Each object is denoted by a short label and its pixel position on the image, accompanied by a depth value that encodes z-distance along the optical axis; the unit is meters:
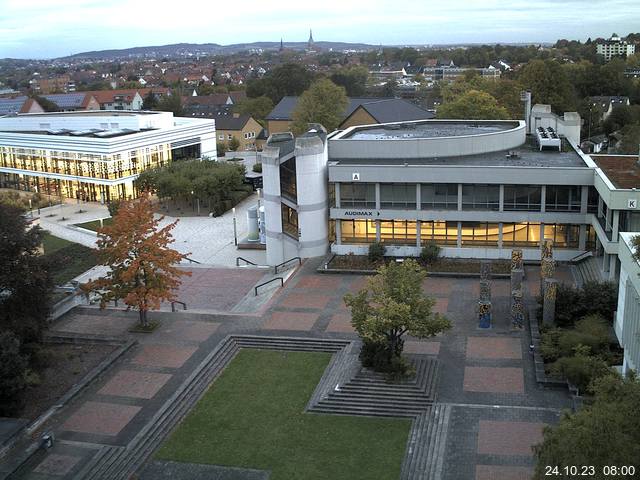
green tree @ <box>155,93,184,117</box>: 121.31
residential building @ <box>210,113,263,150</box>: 96.75
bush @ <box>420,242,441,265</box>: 40.00
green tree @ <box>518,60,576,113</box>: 79.06
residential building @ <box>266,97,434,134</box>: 82.44
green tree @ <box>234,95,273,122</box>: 109.88
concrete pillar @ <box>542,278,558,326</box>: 30.02
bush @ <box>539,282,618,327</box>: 30.61
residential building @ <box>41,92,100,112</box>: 138.68
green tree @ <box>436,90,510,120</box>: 65.25
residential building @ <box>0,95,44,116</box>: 124.25
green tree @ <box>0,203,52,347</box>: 27.19
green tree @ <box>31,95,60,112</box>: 130.25
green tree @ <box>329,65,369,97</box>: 144.75
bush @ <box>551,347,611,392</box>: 24.30
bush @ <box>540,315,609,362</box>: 26.75
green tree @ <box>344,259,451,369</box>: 25.91
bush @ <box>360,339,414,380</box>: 26.69
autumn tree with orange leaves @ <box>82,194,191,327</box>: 31.64
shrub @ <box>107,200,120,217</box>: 55.66
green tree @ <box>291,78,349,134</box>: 78.31
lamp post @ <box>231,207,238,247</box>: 48.88
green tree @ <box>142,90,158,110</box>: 130.49
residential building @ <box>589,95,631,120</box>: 96.94
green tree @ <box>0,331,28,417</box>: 23.86
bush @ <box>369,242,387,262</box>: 40.81
